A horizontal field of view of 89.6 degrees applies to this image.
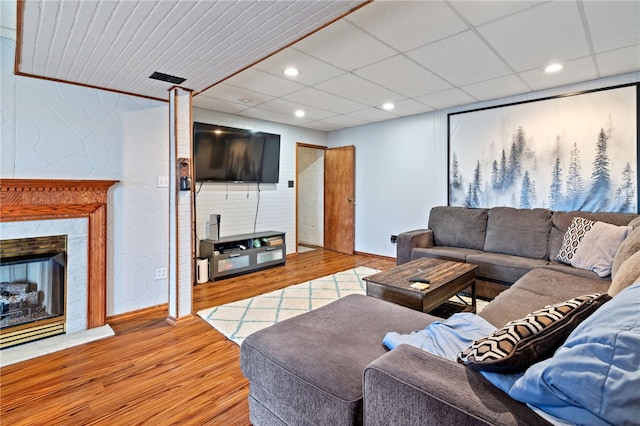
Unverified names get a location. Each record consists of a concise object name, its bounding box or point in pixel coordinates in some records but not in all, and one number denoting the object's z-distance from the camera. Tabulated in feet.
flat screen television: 14.21
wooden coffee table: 7.67
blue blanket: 4.07
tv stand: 13.84
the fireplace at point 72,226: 7.84
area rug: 9.16
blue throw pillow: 2.09
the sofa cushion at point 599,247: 8.63
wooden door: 19.39
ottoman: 3.82
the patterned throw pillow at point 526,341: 2.84
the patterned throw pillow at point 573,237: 9.83
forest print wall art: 10.80
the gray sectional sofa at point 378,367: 2.78
